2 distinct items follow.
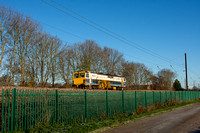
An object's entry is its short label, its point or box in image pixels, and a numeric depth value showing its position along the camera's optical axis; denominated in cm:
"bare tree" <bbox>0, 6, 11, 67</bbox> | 2230
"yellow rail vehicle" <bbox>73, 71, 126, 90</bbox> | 3086
